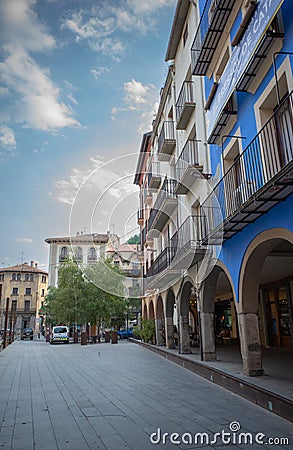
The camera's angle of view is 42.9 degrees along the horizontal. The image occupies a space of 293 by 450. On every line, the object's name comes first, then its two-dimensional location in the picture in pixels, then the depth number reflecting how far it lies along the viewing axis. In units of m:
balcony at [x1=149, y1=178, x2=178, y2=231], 16.86
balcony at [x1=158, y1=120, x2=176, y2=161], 17.44
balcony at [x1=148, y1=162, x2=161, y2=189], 21.18
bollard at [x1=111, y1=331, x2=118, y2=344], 28.16
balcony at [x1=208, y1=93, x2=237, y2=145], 9.48
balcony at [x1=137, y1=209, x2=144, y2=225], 28.63
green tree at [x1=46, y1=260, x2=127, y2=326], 31.03
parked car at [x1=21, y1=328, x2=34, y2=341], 45.16
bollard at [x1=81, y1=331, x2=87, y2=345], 28.08
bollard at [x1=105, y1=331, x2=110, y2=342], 30.66
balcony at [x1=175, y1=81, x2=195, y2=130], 14.03
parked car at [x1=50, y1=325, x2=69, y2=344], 31.69
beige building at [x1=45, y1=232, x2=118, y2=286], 56.16
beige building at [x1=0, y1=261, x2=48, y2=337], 65.19
